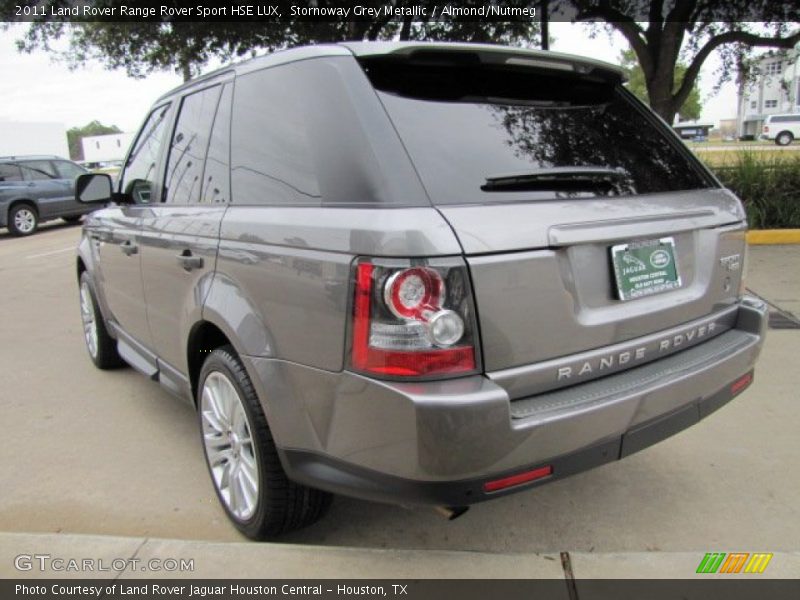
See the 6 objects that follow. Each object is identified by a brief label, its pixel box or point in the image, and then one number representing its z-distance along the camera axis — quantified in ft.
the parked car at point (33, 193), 46.32
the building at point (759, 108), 202.39
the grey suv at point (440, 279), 5.77
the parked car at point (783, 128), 136.01
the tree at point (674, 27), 33.63
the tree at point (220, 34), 38.91
